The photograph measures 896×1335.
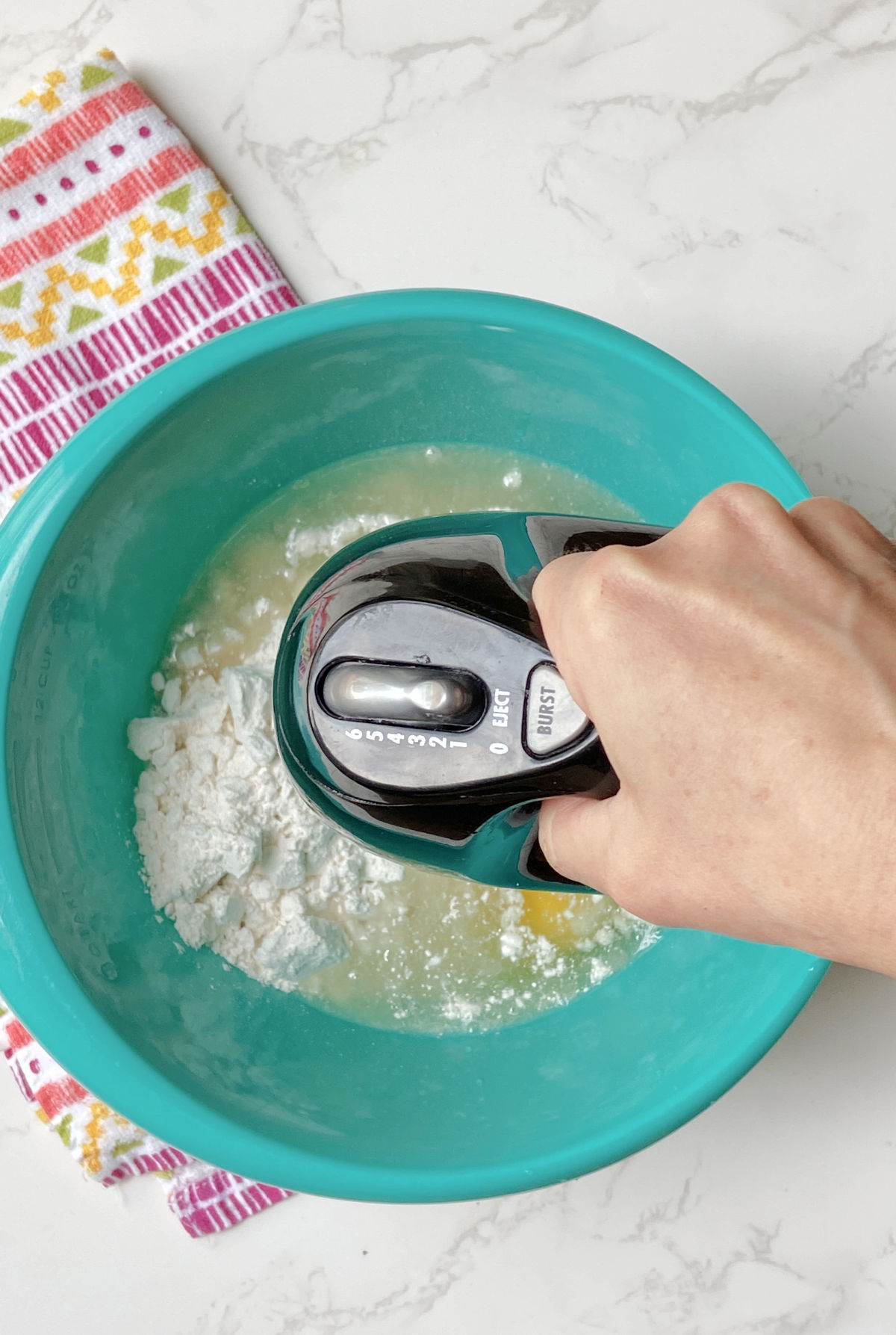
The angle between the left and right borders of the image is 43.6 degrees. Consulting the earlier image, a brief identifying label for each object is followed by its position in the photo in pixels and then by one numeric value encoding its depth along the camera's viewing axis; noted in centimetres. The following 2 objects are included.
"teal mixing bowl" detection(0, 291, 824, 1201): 63
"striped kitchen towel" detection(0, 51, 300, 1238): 76
